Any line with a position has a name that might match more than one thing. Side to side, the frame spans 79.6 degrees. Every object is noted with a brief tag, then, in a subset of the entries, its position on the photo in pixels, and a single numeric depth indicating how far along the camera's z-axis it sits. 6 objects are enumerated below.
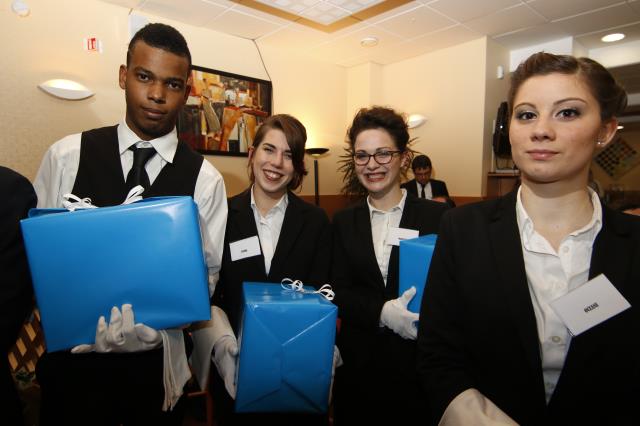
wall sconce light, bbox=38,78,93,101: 3.42
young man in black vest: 1.06
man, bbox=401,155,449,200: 4.75
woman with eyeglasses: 1.43
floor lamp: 5.11
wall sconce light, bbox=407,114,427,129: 5.37
